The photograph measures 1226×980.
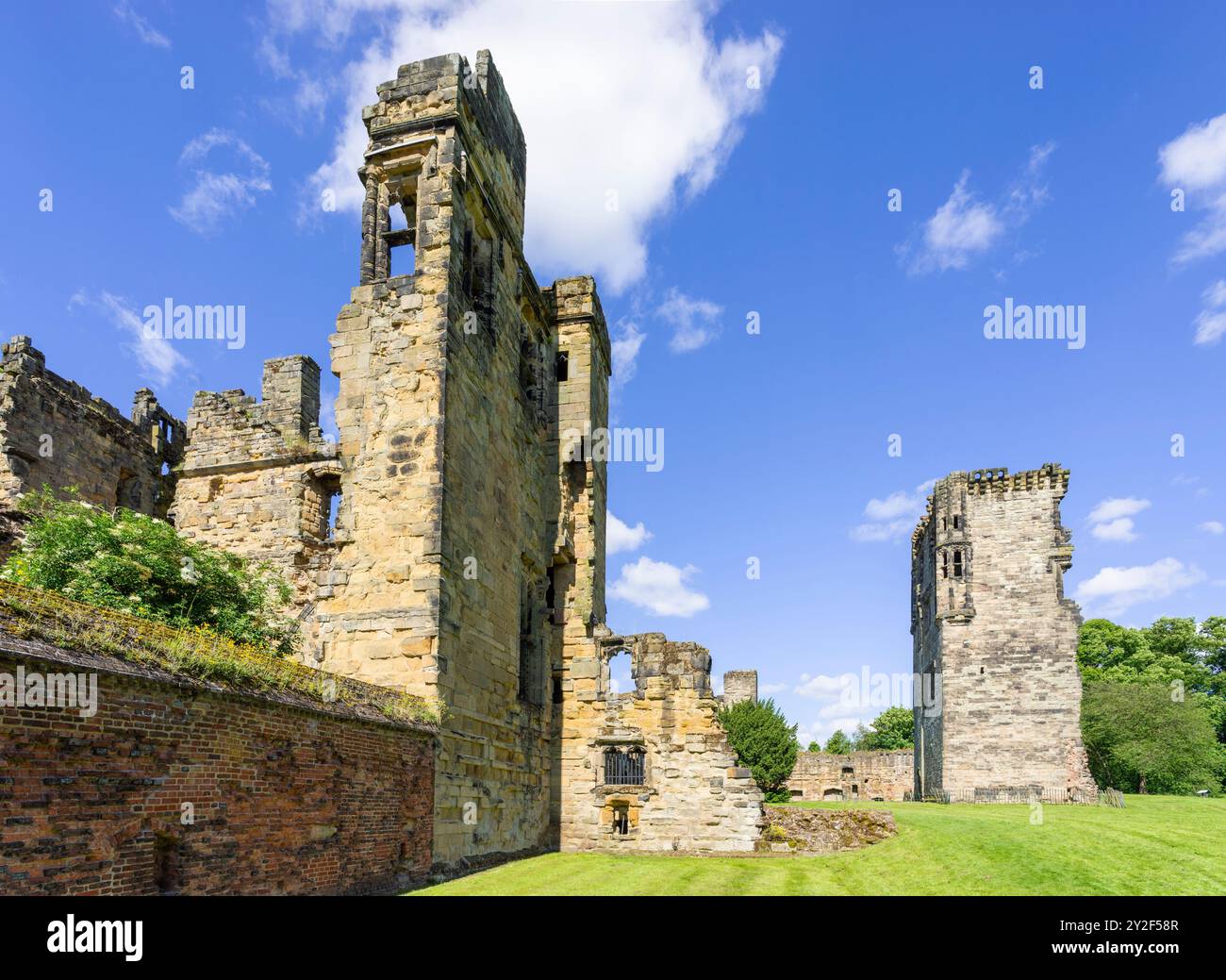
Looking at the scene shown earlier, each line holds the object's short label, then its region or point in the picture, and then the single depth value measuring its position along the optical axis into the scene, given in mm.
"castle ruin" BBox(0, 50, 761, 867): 13719
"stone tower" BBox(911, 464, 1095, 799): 39656
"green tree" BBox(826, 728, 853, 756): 87000
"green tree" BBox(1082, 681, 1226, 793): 45750
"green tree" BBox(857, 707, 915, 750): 85562
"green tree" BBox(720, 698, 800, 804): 34062
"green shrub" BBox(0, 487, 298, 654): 11617
